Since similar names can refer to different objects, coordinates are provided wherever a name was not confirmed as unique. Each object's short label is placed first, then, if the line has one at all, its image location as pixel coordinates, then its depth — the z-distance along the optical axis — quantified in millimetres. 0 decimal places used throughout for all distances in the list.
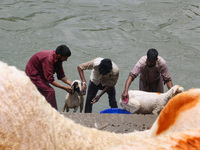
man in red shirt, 11133
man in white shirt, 11835
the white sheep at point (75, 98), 12294
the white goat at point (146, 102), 10713
